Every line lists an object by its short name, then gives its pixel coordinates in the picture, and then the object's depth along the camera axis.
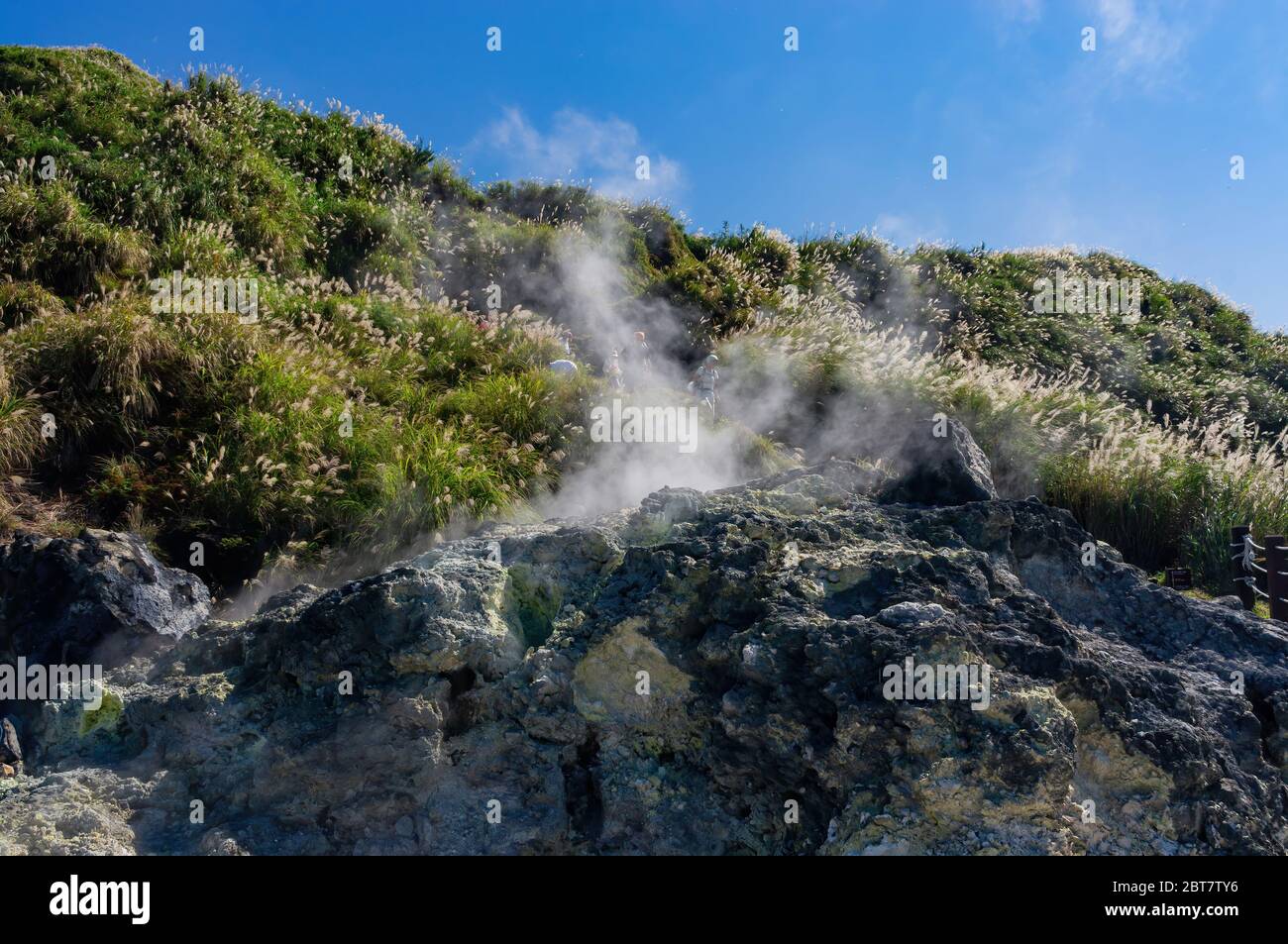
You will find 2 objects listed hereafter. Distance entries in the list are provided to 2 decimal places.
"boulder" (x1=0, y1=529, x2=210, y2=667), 4.48
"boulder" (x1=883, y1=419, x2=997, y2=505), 4.90
